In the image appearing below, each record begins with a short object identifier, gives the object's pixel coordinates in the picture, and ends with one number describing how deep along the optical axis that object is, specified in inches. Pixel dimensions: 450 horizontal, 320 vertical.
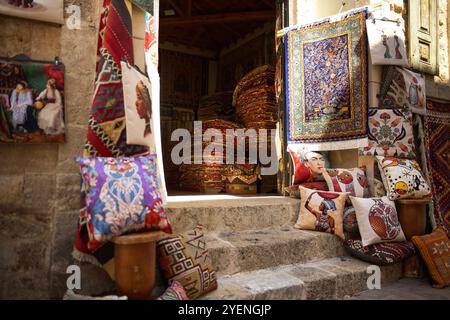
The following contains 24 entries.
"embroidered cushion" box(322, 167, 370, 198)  129.3
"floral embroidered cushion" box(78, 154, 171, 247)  67.5
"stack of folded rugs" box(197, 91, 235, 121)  244.5
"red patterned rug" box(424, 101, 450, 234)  148.1
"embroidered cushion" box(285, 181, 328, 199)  135.4
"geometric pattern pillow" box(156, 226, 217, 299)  78.3
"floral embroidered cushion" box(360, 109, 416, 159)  136.6
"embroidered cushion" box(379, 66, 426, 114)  139.9
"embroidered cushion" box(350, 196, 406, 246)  113.0
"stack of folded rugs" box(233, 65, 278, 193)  195.0
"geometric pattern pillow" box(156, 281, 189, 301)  71.8
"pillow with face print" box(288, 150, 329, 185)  141.2
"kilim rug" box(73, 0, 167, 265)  82.8
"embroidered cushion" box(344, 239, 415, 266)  109.2
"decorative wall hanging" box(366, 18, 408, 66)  135.5
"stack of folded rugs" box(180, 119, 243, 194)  193.6
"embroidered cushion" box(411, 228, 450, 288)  110.6
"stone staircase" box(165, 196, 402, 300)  89.0
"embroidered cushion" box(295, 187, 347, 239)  119.4
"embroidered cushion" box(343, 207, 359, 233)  119.2
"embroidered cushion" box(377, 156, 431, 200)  123.3
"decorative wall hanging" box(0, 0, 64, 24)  83.7
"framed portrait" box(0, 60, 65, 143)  83.5
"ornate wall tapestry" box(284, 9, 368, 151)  140.9
